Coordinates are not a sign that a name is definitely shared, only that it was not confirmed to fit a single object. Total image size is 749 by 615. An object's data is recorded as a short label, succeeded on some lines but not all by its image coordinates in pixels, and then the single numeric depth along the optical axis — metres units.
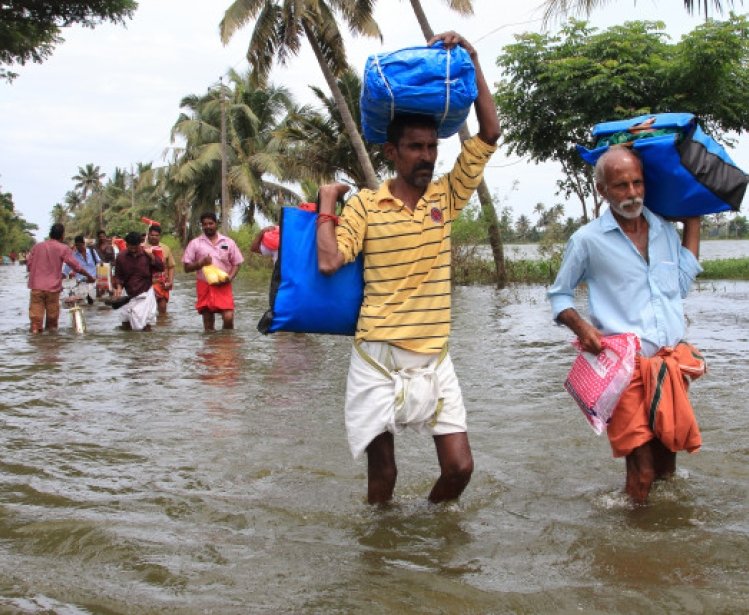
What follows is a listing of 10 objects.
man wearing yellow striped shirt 3.59
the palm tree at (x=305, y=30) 20.72
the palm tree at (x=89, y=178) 103.31
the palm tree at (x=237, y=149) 41.41
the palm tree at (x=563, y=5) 13.46
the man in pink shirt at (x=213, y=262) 11.34
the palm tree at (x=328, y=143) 29.22
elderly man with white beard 3.68
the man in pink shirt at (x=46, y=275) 13.12
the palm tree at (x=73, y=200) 106.56
